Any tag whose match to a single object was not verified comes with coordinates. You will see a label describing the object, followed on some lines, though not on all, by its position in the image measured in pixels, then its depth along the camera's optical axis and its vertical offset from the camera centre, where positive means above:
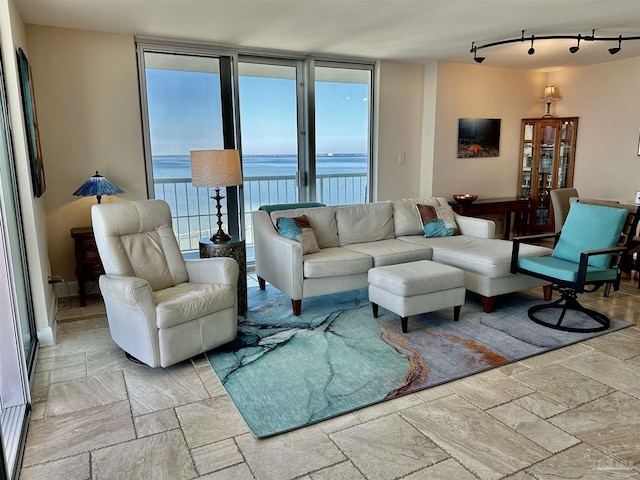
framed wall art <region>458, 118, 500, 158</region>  6.42 +0.31
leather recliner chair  2.82 -0.85
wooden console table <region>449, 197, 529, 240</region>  6.03 -0.66
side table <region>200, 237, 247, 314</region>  3.79 -0.75
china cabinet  6.51 -0.04
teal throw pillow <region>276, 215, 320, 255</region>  4.09 -0.63
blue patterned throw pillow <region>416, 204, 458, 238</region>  4.79 -0.65
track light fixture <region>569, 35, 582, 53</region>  4.61 +1.09
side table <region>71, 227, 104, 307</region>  4.16 -0.87
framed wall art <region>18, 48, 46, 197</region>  3.29 +0.32
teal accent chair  3.45 -0.79
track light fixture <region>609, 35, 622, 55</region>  4.62 +1.09
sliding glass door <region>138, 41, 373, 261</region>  4.95 +0.41
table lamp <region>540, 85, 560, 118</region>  6.67 +0.90
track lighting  4.51 +1.19
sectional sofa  3.89 -0.82
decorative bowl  6.07 -0.51
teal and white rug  2.58 -1.31
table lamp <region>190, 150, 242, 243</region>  3.68 -0.05
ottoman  3.45 -0.98
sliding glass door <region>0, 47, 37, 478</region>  2.23 -0.89
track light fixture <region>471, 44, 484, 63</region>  5.04 +1.13
